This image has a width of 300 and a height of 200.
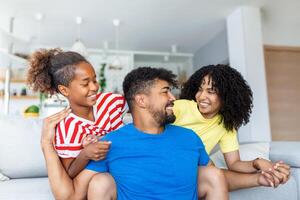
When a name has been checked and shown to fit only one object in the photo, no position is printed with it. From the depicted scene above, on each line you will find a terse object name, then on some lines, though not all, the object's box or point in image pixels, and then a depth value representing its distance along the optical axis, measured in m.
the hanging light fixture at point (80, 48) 3.43
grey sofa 1.19
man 0.90
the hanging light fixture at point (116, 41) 3.93
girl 1.01
